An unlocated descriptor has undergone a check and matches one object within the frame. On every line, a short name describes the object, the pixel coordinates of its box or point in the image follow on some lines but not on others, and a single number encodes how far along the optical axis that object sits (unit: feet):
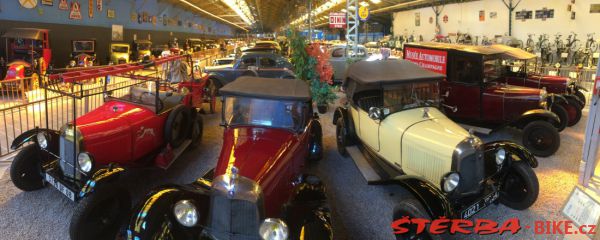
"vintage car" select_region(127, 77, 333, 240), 10.12
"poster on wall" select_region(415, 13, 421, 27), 95.55
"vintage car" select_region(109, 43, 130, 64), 61.62
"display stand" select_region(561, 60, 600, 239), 8.51
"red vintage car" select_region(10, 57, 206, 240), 12.71
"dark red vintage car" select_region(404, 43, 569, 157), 20.66
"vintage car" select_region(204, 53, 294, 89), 37.88
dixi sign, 48.84
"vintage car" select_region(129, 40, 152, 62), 68.85
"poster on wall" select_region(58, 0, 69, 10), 52.70
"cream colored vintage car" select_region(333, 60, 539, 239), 12.23
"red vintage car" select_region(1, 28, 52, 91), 40.39
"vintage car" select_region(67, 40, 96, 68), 52.26
